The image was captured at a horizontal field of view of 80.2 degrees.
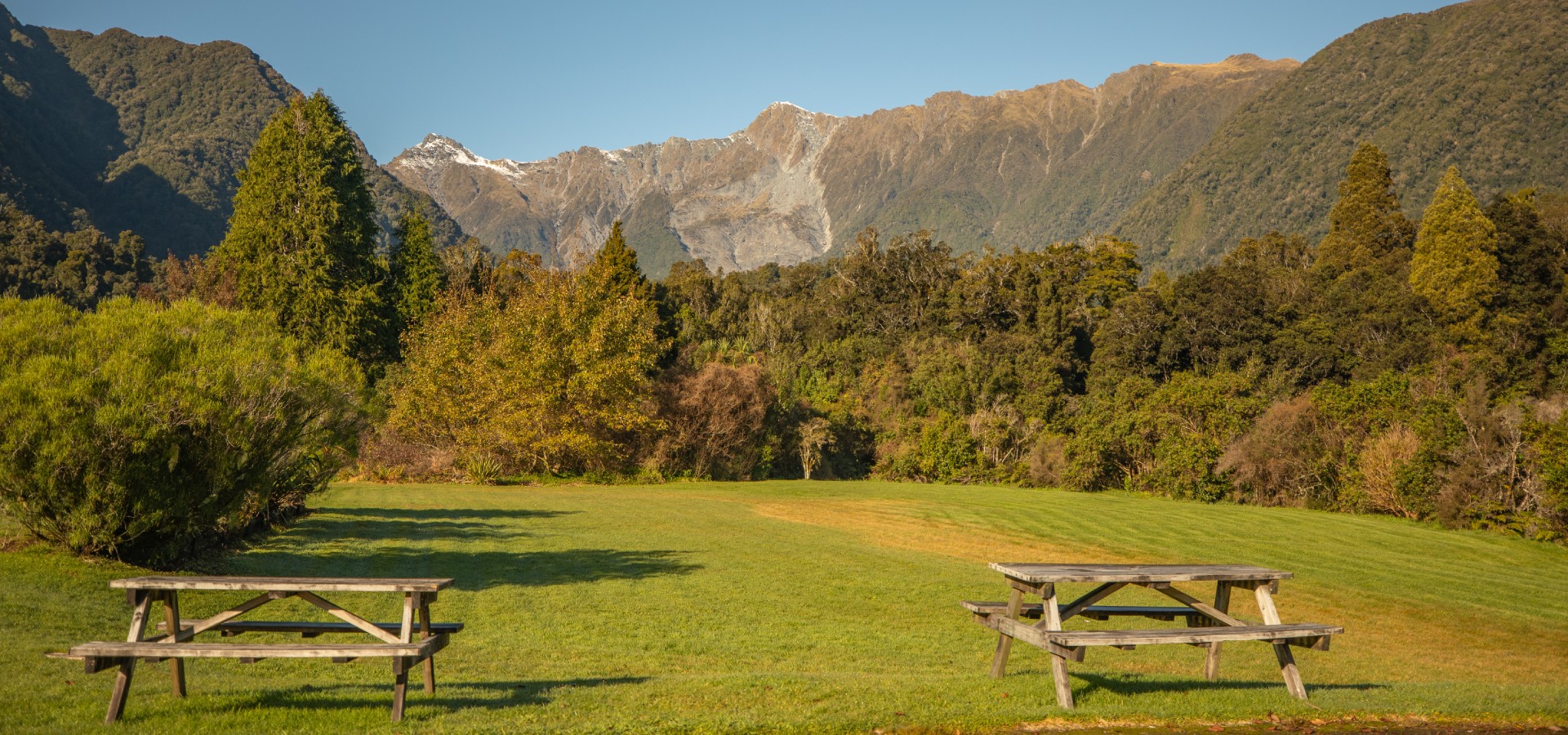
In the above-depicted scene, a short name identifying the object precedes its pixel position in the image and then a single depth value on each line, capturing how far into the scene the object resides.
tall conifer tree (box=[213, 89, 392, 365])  43.22
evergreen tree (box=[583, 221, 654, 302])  44.38
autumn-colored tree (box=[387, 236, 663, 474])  33.22
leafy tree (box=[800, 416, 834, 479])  44.62
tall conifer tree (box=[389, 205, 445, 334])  50.69
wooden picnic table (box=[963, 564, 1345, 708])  6.67
